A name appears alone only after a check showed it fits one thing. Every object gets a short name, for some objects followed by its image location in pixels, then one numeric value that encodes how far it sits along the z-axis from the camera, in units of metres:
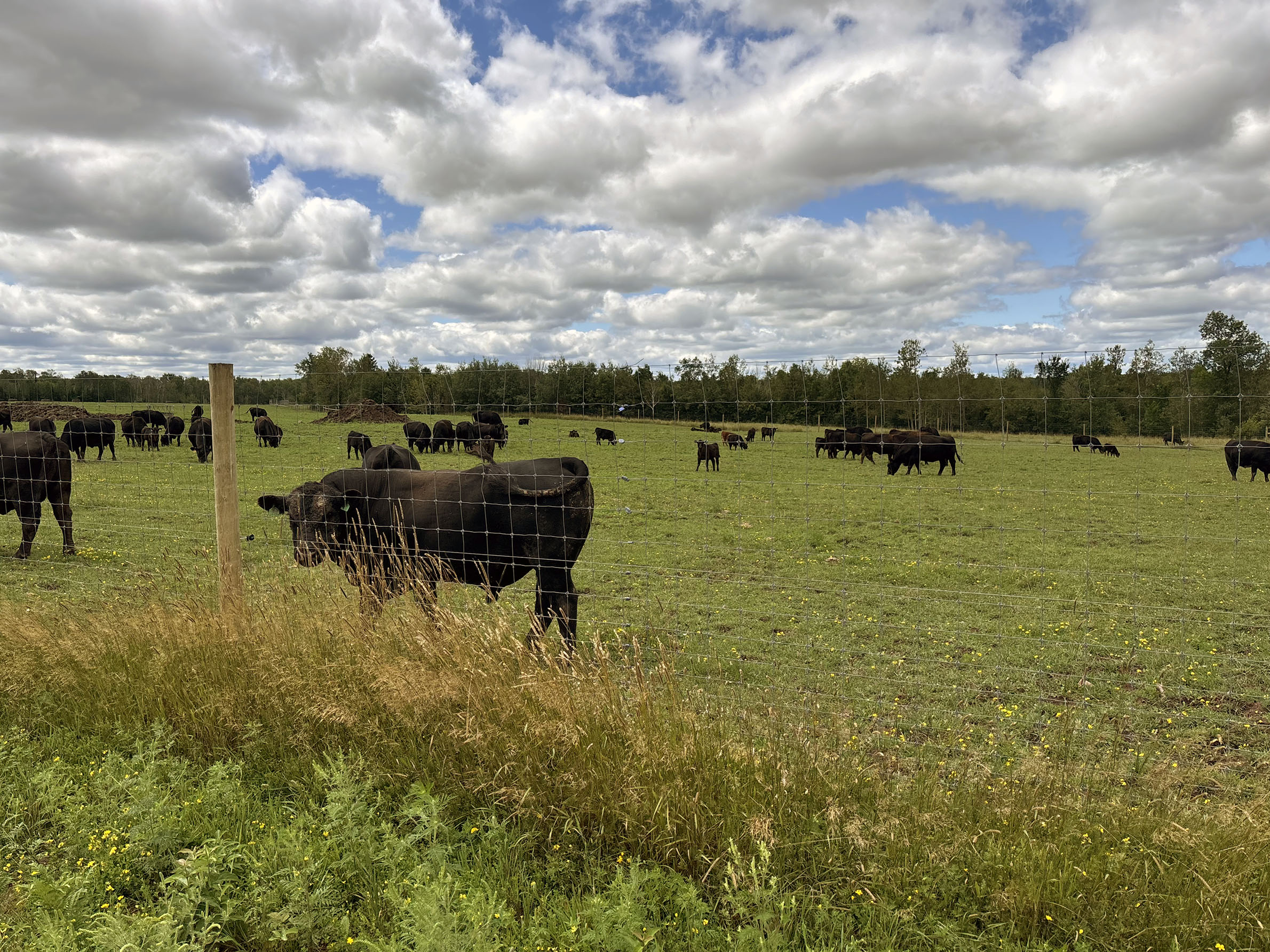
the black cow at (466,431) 35.22
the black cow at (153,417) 33.15
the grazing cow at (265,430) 31.89
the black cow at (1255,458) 24.08
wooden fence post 5.43
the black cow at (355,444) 23.55
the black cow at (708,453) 28.16
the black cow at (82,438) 25.25
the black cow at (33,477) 11.41
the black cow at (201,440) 26.27
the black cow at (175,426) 34.69
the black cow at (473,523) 6.84
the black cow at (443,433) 34.38
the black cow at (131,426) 30.48
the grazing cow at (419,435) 33.00
